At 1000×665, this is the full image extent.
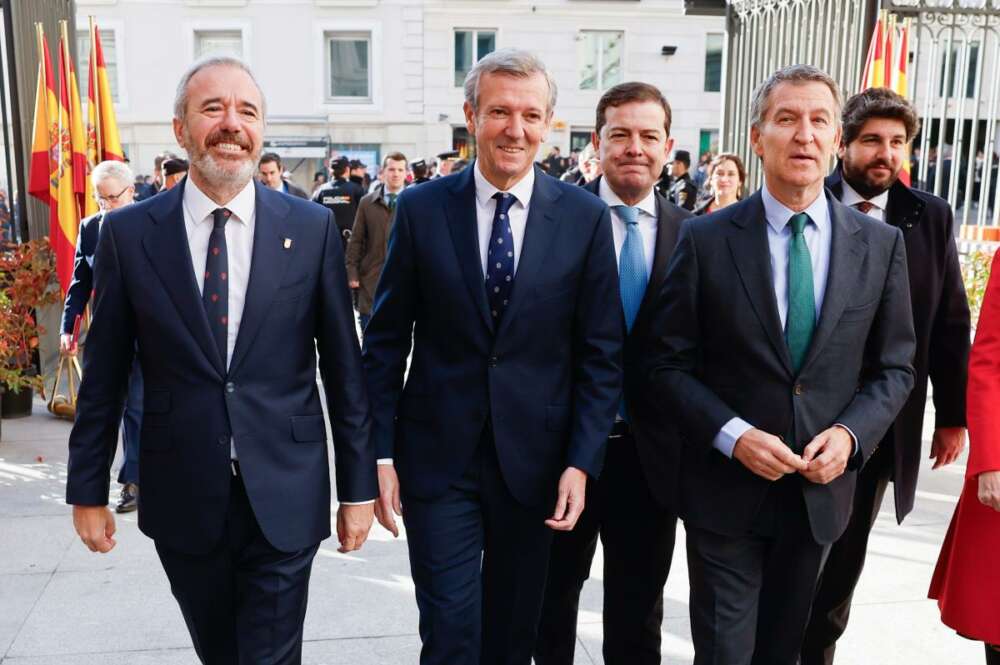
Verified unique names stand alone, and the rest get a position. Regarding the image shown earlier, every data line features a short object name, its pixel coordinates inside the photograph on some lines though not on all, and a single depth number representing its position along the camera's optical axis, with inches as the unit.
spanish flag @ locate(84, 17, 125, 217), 277.1
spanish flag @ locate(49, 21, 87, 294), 257.8
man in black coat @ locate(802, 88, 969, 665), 112.7
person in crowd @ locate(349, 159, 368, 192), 492.4
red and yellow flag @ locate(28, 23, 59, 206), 262.5
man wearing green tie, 92.5
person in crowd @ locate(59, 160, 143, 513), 166.9
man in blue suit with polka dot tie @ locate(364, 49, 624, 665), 97.8
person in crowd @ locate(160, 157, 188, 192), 299.0
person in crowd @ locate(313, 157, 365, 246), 398.0
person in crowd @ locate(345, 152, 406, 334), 328.2
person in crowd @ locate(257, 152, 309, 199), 331.6
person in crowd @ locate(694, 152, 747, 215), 261.6
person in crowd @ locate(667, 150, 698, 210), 346.9
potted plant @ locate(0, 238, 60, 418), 237.1
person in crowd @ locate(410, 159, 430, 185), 485.9
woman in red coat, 94.4
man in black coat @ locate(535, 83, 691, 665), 111.9
